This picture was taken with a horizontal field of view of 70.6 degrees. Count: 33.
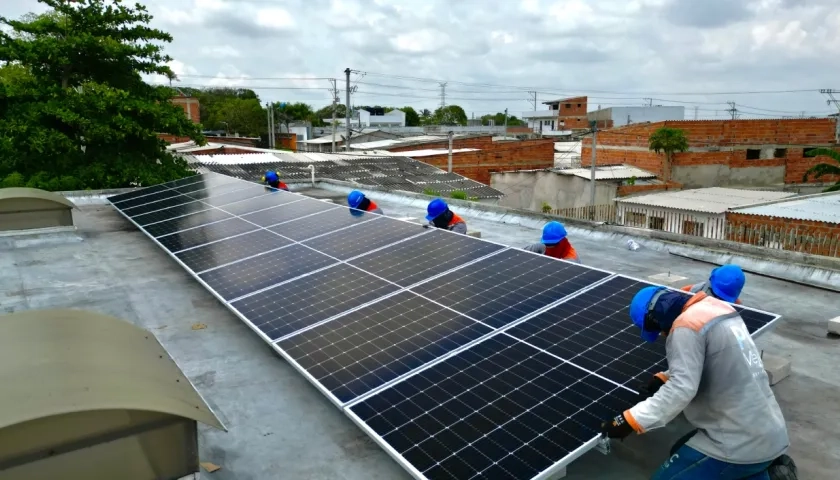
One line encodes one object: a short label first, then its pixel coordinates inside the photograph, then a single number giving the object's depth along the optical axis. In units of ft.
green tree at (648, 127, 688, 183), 153.79
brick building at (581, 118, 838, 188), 161.07
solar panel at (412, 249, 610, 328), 19.22
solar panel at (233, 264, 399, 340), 21.08
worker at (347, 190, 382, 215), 39.45
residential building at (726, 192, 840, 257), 58.49
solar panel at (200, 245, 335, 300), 25.23
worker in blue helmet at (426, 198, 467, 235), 33.12
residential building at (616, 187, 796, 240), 90.74
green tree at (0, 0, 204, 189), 62.54
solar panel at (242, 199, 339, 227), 35.77
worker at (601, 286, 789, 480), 13.14
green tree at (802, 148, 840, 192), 117.14
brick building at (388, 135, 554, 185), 171.53
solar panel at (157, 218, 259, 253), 33.73
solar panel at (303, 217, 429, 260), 27.43
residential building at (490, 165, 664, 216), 138.72
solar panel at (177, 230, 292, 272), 29.48
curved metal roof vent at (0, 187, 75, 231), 41.47
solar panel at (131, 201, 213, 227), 41.70
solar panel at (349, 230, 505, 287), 23.27
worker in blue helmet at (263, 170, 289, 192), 53.88
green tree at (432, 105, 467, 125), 424.05
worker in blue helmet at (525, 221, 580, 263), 27.07
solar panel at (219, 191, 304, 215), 40.09
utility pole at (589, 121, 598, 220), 111.24
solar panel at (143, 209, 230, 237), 37.86
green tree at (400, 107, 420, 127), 467.03
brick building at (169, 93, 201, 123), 265.13
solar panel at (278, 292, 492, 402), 16.99
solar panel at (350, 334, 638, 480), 13.09
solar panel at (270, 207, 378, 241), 31.63
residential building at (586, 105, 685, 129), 249.84
